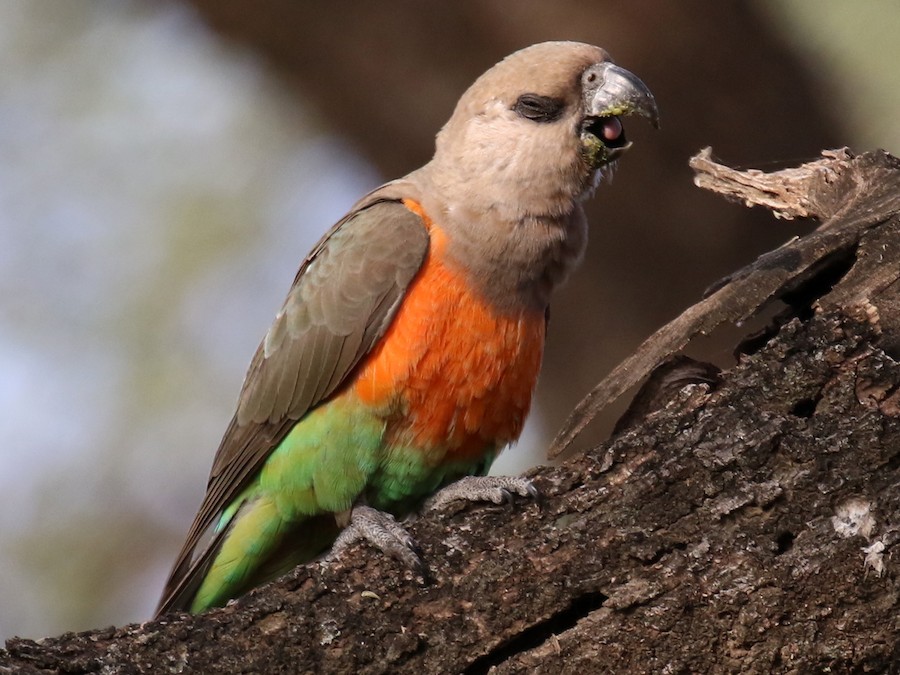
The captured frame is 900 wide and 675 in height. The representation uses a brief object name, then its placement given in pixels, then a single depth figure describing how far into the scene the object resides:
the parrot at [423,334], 9.23
